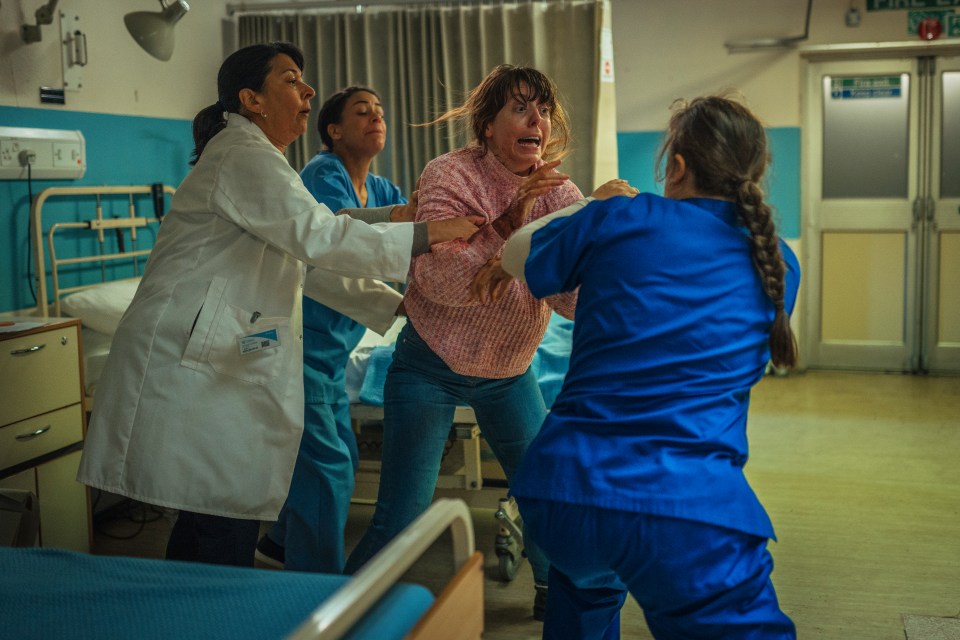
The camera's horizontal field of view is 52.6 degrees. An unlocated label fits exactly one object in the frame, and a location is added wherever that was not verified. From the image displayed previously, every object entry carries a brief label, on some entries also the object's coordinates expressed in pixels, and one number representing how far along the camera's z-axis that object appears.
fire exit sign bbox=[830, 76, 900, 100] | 5.89
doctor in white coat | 2.04
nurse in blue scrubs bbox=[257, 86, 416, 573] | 2.76
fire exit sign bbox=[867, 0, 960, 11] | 5.63
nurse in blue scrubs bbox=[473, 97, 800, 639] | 1.45
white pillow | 3.47
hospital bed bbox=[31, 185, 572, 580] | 3.04
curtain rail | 5.59
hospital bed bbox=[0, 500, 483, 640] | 1.25
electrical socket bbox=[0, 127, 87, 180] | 3.47
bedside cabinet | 2.85
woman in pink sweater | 2.11
